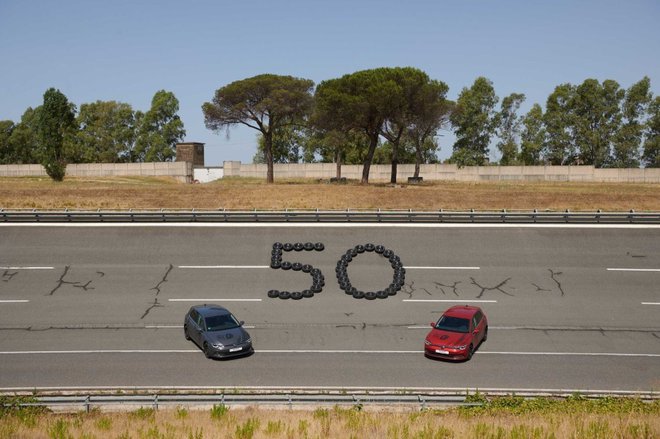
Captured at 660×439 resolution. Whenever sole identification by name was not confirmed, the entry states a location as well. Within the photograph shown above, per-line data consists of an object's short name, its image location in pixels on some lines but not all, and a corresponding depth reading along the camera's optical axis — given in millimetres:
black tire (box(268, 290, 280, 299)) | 25344
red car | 18609
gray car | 18797
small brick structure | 86062
